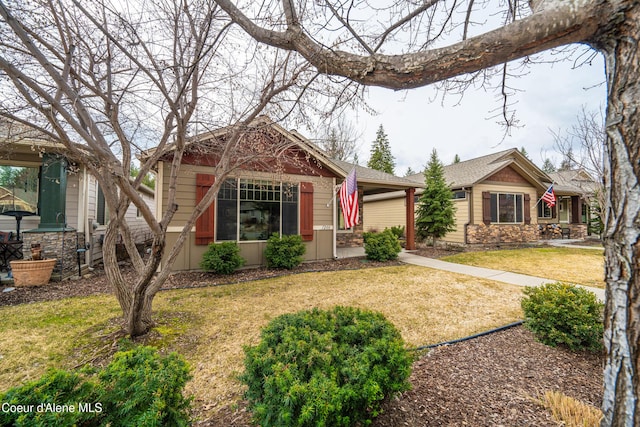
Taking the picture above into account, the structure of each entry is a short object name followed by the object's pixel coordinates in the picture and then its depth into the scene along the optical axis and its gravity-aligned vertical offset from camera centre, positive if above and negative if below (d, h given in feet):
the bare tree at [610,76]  3.62 +2.47
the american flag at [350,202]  21.16 +1.39
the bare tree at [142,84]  9.98 +6.53
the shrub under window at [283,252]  24.06 -3.13
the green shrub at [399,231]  44.27 -2.14
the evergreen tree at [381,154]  110.22 +28.61
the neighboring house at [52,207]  19.90 +1.13
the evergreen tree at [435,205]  37.76 +2.04
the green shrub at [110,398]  3.60 -2.87
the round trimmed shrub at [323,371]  4.64 -3.18
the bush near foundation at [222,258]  21.25 -3.32
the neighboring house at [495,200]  41.32 +3.18
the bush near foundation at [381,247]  28.81 -3.18
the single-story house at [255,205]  21.97 +1.37
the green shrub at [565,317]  9.11 -3.69
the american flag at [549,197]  37.88 +3.19
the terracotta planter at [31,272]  17.97 -3.72
